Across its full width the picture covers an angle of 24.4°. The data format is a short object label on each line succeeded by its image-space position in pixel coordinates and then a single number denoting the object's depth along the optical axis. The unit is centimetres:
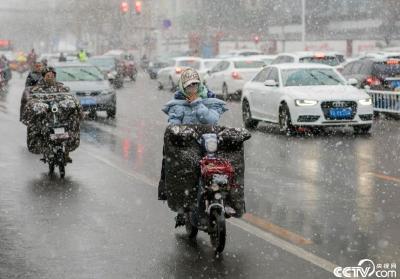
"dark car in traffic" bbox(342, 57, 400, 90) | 2459
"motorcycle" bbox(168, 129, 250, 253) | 770
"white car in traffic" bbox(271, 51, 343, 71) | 2867
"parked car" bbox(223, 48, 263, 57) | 5215
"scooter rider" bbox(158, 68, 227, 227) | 825
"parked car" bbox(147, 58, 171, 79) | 5838
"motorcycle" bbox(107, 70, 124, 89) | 4451
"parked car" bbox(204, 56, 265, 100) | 3350
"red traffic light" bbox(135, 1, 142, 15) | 5690
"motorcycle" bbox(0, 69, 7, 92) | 4047
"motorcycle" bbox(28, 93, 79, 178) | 1300
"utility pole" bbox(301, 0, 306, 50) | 5887
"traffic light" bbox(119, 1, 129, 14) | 5831
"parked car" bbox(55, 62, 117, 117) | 2398
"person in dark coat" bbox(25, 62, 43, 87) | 1549
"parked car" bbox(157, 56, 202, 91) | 4269
